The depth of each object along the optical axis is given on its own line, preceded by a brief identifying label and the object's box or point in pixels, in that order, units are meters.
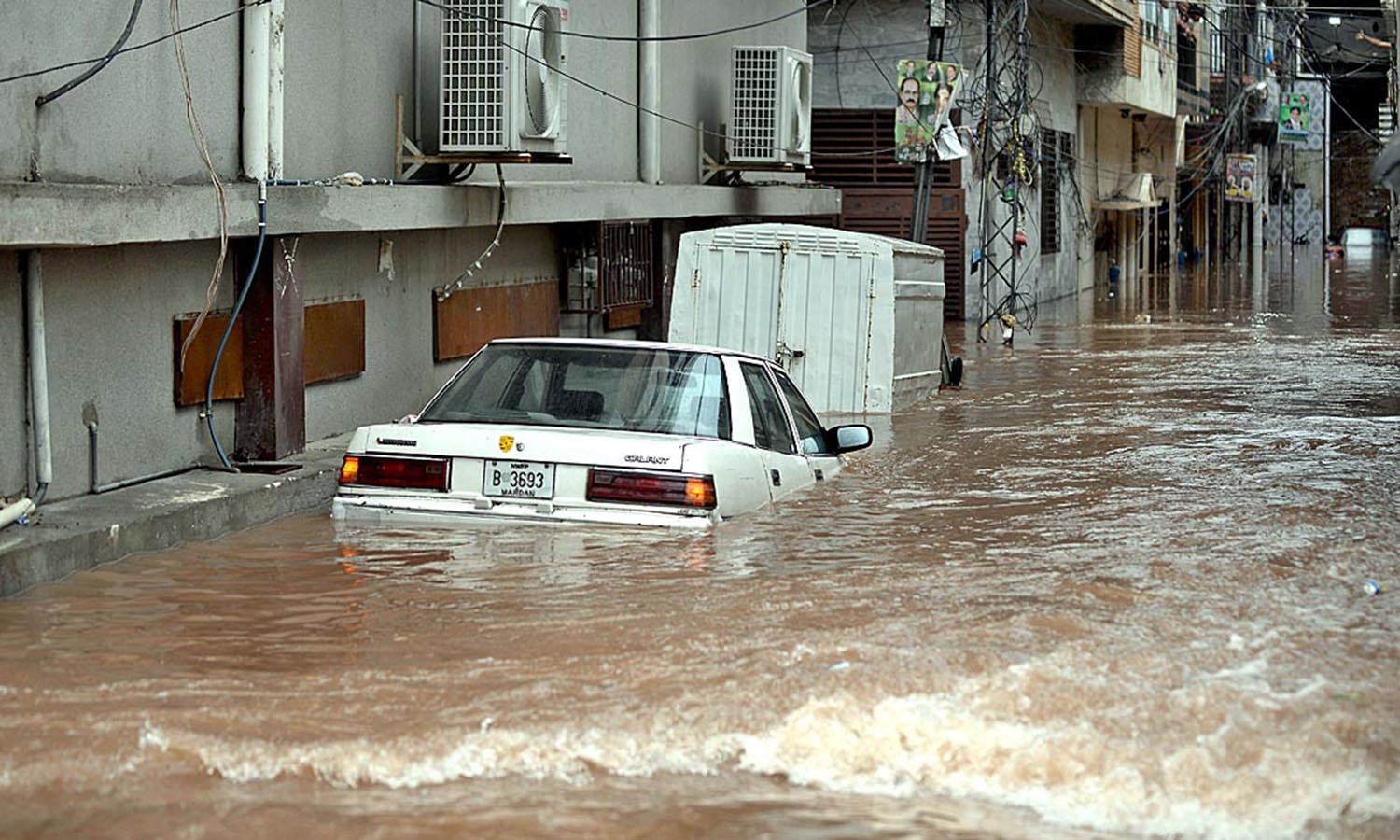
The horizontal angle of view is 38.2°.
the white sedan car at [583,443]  8.70
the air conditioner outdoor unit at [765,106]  19.72
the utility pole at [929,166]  21.48
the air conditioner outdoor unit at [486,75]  13.12
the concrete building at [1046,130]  29.38
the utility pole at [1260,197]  74.62
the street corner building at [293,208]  9.44
